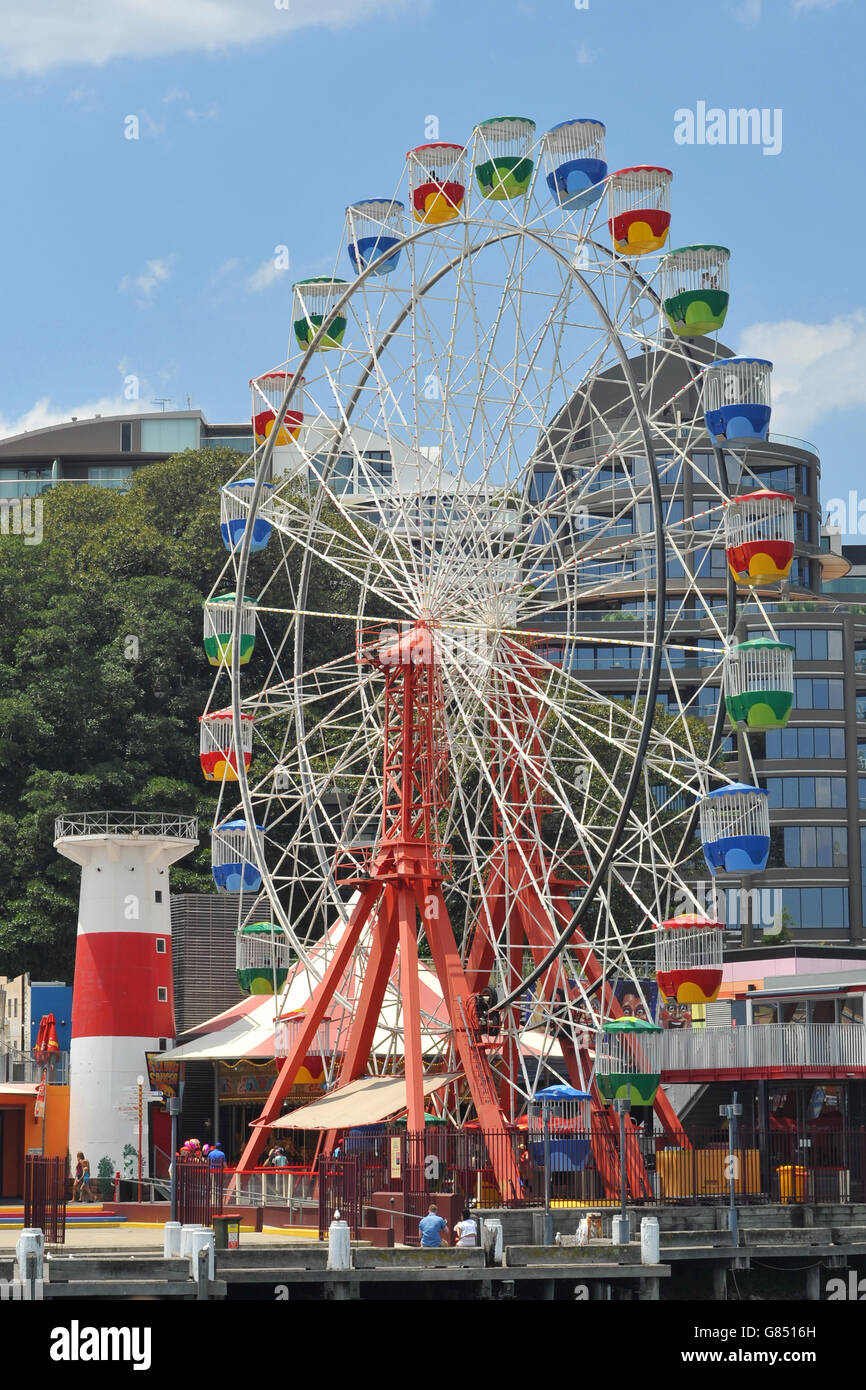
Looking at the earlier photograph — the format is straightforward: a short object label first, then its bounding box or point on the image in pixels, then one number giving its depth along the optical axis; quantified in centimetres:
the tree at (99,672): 7269
